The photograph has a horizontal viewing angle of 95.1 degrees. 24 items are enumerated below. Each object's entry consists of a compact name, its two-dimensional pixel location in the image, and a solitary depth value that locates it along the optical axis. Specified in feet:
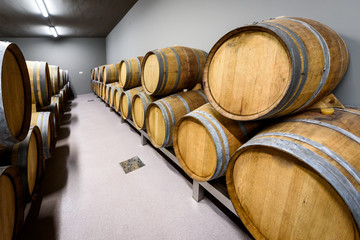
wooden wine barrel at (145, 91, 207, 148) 6.58
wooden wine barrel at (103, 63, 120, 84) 17.04
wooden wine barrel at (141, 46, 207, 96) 6.93
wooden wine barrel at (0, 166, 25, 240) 3.19
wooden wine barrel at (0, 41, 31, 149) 3.04
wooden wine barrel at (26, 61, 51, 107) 6.80
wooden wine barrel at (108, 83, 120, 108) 14.98
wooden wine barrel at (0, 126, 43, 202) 4.29
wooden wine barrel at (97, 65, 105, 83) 19.59
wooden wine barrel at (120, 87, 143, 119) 10.91
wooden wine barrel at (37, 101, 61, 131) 8.95
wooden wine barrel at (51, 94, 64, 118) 10.95
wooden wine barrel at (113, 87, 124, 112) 13.68
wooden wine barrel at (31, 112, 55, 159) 6.43
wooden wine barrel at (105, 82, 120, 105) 16.68
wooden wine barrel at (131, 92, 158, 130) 8.60
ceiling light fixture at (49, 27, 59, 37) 22.95
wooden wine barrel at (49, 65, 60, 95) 10.96
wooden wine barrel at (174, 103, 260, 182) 4.29
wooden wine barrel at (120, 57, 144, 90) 11.29
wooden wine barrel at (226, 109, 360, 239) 2.31
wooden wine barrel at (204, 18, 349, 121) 2.93
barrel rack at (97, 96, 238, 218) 4.66
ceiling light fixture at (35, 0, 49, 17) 14.46
